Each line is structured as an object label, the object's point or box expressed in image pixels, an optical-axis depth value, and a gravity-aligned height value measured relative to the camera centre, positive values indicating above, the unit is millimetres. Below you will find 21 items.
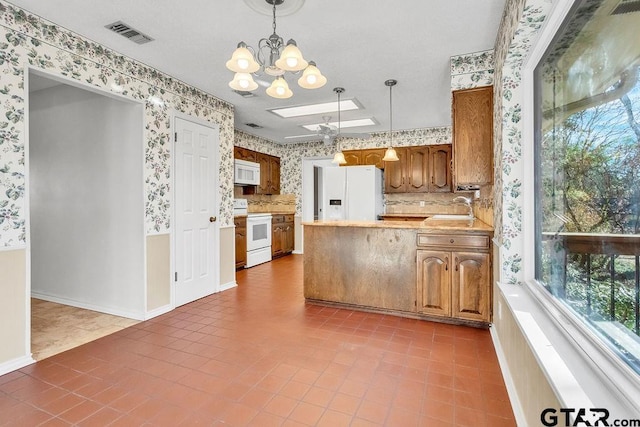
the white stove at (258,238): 5742 -475
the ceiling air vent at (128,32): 2514 +1432
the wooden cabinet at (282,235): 6550 -473
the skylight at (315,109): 4380 +1460
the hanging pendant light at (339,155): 3822 +753
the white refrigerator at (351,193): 5574 +325
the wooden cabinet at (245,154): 5789 +1061
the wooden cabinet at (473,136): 2924 +672
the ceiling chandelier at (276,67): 1793 +832
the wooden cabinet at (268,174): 6574 +793
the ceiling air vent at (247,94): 3968 +1444
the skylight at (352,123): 5203 +1449
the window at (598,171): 994 +151
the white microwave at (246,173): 5711 +718
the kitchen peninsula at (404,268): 2912 -547
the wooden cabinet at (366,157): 6117 +1040
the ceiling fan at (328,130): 3887 +1174
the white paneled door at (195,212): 3617 +5
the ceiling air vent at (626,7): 977 +645
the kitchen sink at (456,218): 4392 -92
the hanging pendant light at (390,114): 3612 +1418
